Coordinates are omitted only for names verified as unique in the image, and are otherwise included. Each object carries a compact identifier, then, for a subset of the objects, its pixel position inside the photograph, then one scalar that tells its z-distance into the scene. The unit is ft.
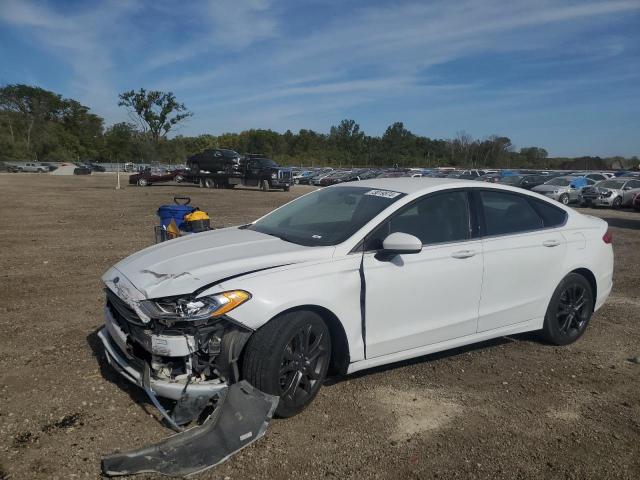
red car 125.39
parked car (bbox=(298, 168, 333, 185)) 165.81
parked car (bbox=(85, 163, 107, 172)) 251.17
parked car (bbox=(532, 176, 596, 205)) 85.25
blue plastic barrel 21.09
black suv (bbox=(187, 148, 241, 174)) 109.81
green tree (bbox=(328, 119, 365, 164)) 360.24
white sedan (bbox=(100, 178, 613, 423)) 10.71
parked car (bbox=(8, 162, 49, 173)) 220.84
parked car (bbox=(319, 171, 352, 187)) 150.30
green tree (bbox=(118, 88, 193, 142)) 241.76
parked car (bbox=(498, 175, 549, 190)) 98.27
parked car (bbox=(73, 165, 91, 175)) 221.66
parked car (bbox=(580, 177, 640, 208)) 80.43
